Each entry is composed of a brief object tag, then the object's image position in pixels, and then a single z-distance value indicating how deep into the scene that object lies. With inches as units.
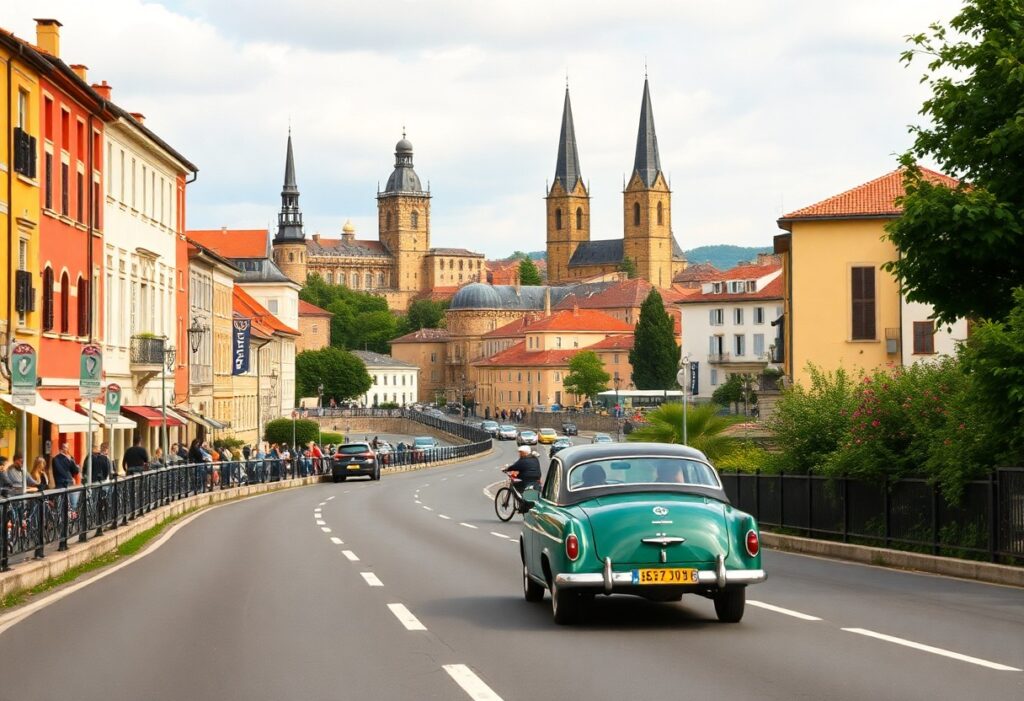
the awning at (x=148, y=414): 1964.8
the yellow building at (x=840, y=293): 2401.6
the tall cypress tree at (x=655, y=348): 6884.8
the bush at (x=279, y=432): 3941.9
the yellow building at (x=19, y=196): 1374.3
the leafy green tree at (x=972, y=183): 890.1
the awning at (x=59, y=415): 1325.0
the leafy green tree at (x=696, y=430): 1491.1
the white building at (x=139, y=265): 1935.3
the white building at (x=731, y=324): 5792.3
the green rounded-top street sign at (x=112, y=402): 1180.5
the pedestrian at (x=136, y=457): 1480.1
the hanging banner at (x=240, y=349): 3048.7
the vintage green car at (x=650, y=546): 501.4
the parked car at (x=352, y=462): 2694.4
